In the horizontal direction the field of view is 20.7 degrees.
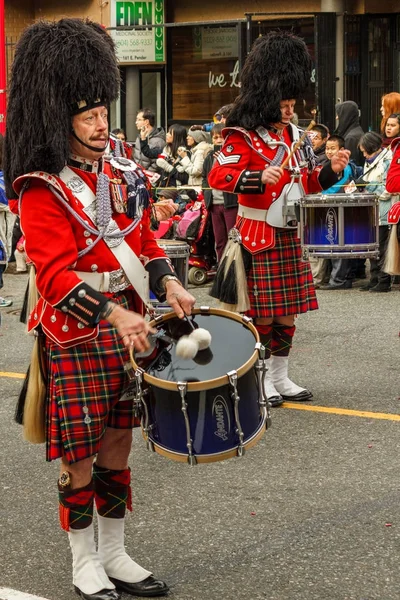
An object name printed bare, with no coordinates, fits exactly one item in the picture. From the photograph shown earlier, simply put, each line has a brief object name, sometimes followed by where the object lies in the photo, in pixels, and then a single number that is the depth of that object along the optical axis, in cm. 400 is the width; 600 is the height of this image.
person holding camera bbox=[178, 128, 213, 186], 1218
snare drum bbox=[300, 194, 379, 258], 693
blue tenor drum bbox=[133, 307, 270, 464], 334
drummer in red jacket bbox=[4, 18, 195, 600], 340
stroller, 1121
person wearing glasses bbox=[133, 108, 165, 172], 1329
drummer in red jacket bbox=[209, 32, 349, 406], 581
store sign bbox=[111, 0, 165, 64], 1795
